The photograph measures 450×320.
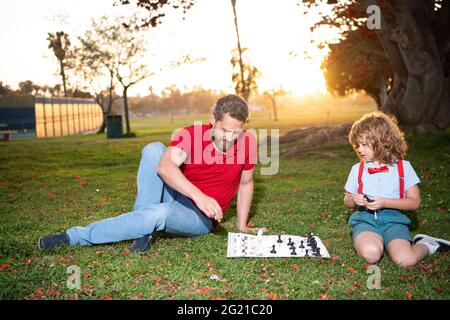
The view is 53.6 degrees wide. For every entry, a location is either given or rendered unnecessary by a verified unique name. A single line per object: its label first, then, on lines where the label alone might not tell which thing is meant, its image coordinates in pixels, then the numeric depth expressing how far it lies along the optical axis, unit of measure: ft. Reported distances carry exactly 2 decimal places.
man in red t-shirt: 15.24
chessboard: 15.11
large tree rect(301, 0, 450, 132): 46.06
